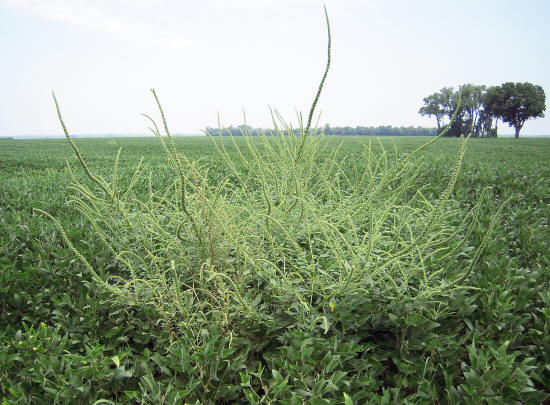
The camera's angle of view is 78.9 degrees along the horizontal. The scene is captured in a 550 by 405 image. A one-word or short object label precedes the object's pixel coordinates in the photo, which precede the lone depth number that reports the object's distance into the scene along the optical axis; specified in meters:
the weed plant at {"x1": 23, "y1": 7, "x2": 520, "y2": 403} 1.69
